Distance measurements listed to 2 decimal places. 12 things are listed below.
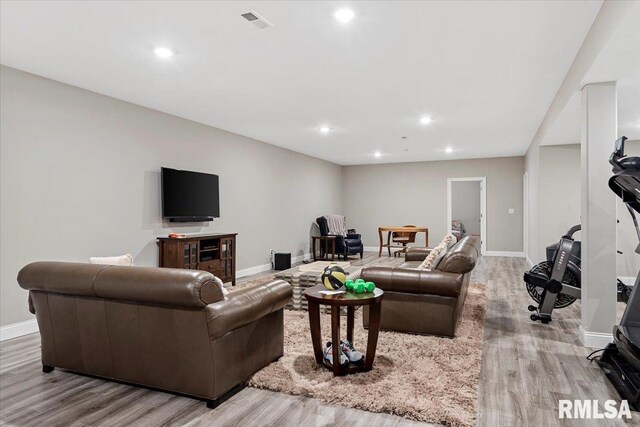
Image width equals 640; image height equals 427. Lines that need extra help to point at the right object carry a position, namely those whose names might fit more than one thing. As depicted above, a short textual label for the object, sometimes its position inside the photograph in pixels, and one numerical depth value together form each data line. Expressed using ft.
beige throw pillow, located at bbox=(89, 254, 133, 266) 11.82
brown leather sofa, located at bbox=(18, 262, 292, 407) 7.29
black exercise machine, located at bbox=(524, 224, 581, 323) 12.69
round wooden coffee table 8.32
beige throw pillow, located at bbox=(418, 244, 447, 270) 12.22
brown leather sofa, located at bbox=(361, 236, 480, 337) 11.18
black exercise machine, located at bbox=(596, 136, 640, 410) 7.78
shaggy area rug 7.30
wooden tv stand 16.51
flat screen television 17.10
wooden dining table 31.73
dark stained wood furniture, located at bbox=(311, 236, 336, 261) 28.87
